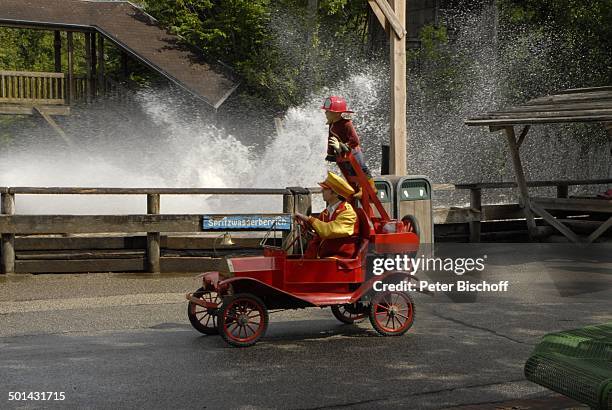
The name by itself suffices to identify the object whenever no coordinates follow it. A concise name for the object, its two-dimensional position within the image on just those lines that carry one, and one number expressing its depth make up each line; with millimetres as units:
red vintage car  8141
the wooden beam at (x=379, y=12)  13642
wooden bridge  24125
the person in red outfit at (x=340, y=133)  8922
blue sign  12516
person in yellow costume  8344
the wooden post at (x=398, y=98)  13703
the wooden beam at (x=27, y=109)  24266
